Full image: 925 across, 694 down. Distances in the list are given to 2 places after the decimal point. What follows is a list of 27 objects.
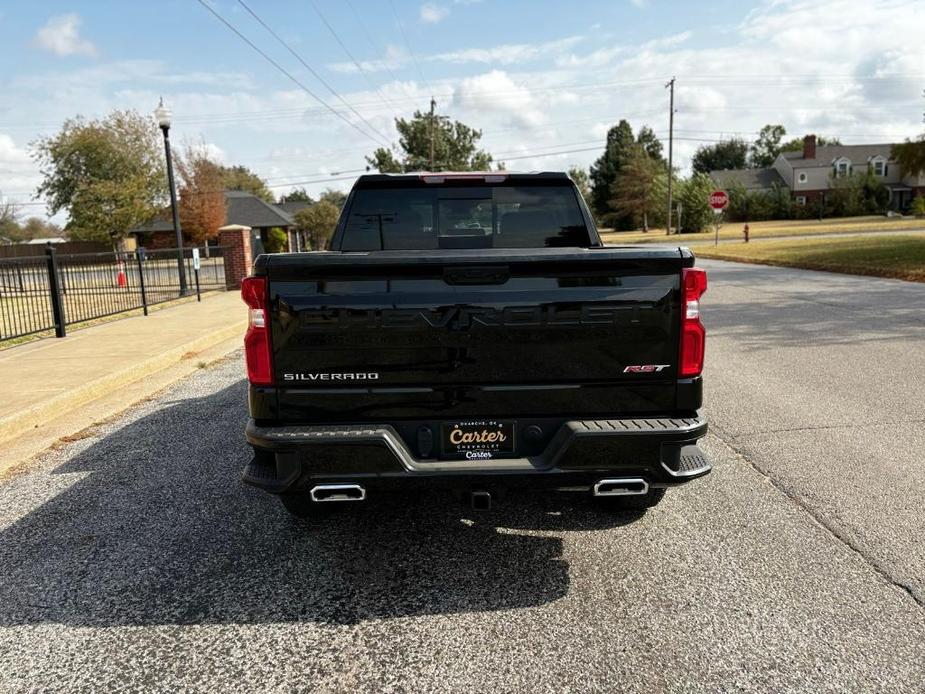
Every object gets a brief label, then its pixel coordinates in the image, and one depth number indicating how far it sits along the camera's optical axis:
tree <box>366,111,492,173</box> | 69.12
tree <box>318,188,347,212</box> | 107.56
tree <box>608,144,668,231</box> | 76.19
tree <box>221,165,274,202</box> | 95.07
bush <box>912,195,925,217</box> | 65.94
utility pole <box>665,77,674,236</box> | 61.81
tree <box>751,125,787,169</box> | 126.38
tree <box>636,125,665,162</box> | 97.44
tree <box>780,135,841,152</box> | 116.95
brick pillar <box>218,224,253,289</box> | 19.97
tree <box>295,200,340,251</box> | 65.00
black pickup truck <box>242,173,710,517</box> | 3.06
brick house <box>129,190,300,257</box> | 57.28
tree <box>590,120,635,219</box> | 86.12
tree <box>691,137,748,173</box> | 117.81
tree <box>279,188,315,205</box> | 136.98
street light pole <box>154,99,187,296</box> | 17.99
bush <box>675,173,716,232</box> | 64.12
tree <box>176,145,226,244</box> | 53.03
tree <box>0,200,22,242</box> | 67.64
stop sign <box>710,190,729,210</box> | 38.31
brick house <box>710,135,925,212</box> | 82.19
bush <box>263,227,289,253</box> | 51.72
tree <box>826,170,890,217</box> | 77.19
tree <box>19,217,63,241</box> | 102.50
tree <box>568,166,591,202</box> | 93.06
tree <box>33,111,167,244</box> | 50.69
